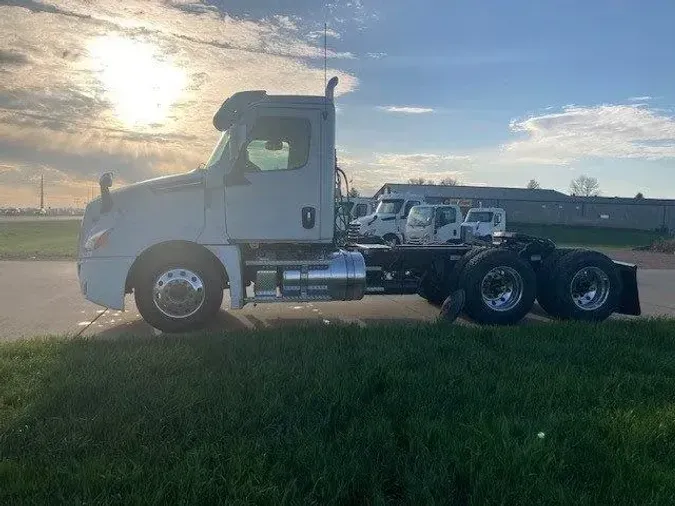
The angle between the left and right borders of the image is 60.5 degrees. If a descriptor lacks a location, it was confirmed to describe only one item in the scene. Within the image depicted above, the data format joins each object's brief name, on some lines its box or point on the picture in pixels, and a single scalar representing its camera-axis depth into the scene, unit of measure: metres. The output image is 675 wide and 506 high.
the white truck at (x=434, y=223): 21.48
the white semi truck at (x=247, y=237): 7.21
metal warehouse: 65.81
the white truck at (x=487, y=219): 24.84
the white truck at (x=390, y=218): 24.47
